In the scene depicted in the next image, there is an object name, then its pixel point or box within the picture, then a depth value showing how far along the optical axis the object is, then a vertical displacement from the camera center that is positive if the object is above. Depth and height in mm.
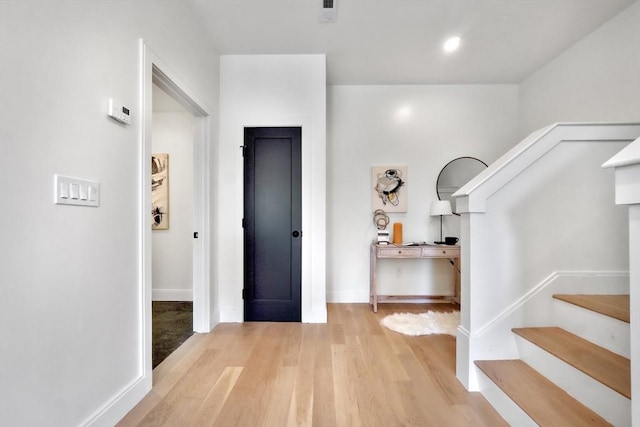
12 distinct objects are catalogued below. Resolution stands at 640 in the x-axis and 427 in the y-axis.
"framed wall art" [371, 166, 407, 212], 3830 +311
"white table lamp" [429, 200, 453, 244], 3631 +51
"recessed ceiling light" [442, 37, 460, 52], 2902 +1757
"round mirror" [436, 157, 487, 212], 3875 +518
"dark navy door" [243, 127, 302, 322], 3080 -128
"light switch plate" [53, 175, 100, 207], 1210 +97
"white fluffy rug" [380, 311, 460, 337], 2773 -1161
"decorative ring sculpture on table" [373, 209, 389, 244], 3742 -104
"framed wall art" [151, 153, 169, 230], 4090 +366
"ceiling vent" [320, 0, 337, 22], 2357 +1728
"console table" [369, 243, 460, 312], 3402 -478
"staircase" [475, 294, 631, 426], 1277 -815
